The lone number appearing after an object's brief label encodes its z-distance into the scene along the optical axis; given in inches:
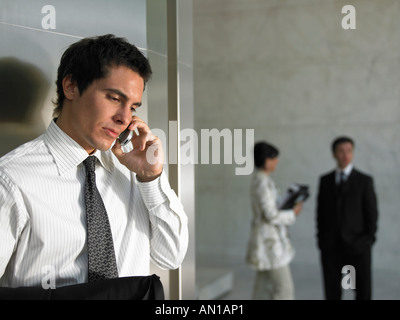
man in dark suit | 155.9
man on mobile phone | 49.5
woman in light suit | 159.5
